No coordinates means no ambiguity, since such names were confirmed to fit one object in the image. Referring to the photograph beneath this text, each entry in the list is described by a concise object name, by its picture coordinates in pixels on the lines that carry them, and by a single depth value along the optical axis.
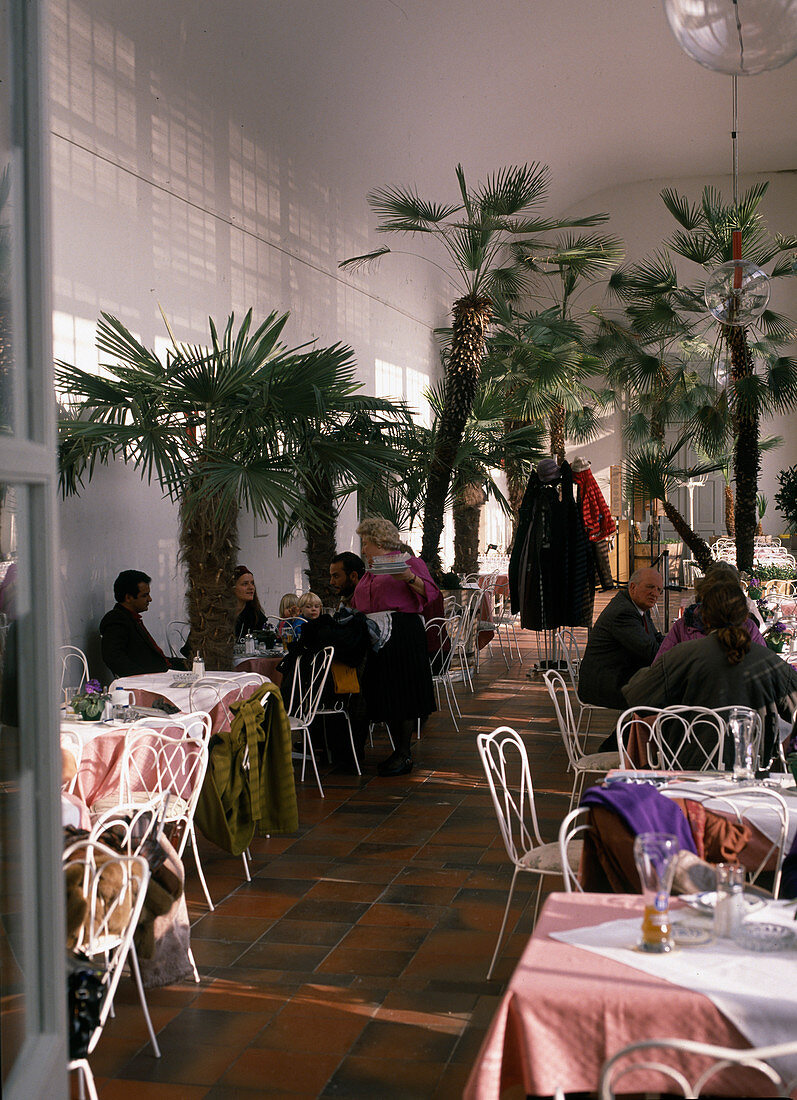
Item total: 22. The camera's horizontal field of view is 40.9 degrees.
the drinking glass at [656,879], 1.93
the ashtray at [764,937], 1.93
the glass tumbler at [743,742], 2.98
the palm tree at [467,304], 8.49
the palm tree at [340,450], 5.86
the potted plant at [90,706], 4.16
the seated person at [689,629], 4.52
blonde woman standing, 5.82
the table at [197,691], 4.74
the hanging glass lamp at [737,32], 2.28
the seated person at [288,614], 6.43
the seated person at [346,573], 6.18
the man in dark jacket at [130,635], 5.94
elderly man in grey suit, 5.05
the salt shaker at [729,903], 1.98
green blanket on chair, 4.16
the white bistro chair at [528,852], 3.10
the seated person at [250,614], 6.87
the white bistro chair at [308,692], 5.44
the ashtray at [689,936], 1.95
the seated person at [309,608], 6.16
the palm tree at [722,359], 8.59
